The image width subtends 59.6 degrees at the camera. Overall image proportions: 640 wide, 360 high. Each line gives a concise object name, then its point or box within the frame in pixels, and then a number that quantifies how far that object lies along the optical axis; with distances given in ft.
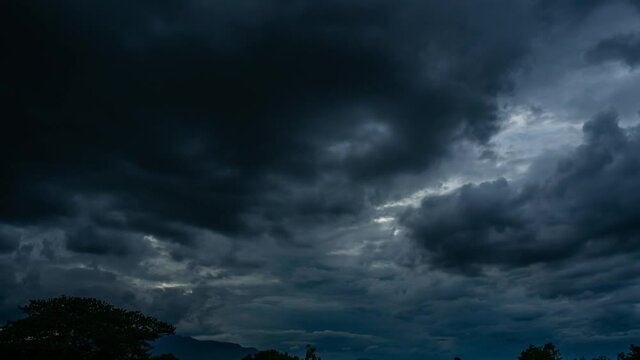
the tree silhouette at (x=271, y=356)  256.73
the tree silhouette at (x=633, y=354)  294.05
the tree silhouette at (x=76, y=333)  230.89
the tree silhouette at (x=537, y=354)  326.48
